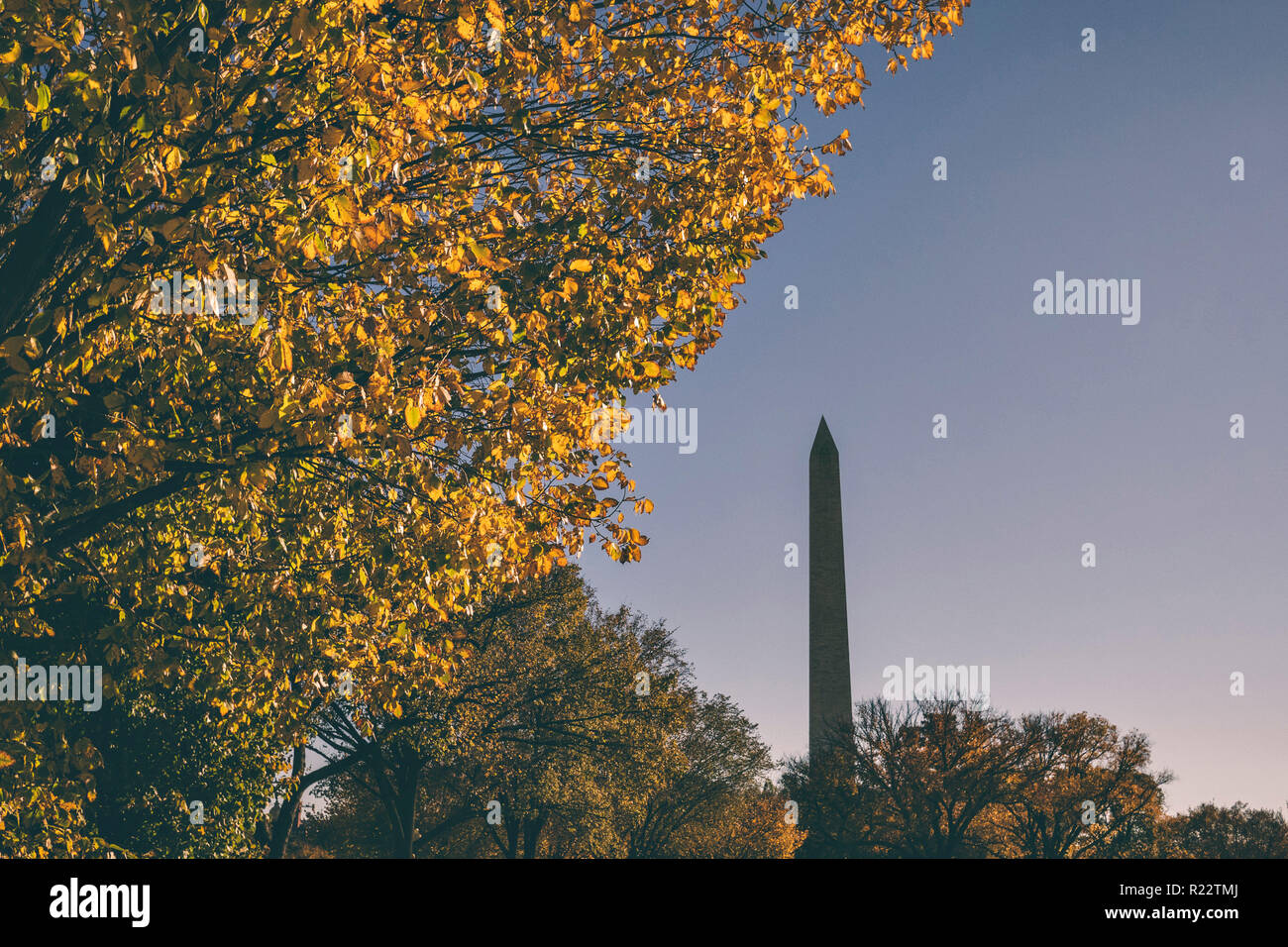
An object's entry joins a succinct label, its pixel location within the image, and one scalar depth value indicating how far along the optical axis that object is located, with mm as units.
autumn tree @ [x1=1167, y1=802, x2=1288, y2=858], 54825
